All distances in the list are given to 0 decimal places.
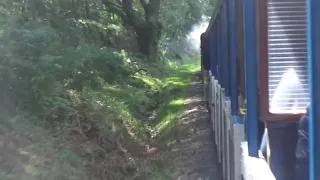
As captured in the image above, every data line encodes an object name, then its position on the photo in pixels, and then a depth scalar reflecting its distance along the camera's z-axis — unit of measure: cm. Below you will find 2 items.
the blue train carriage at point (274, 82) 368
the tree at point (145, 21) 2428
